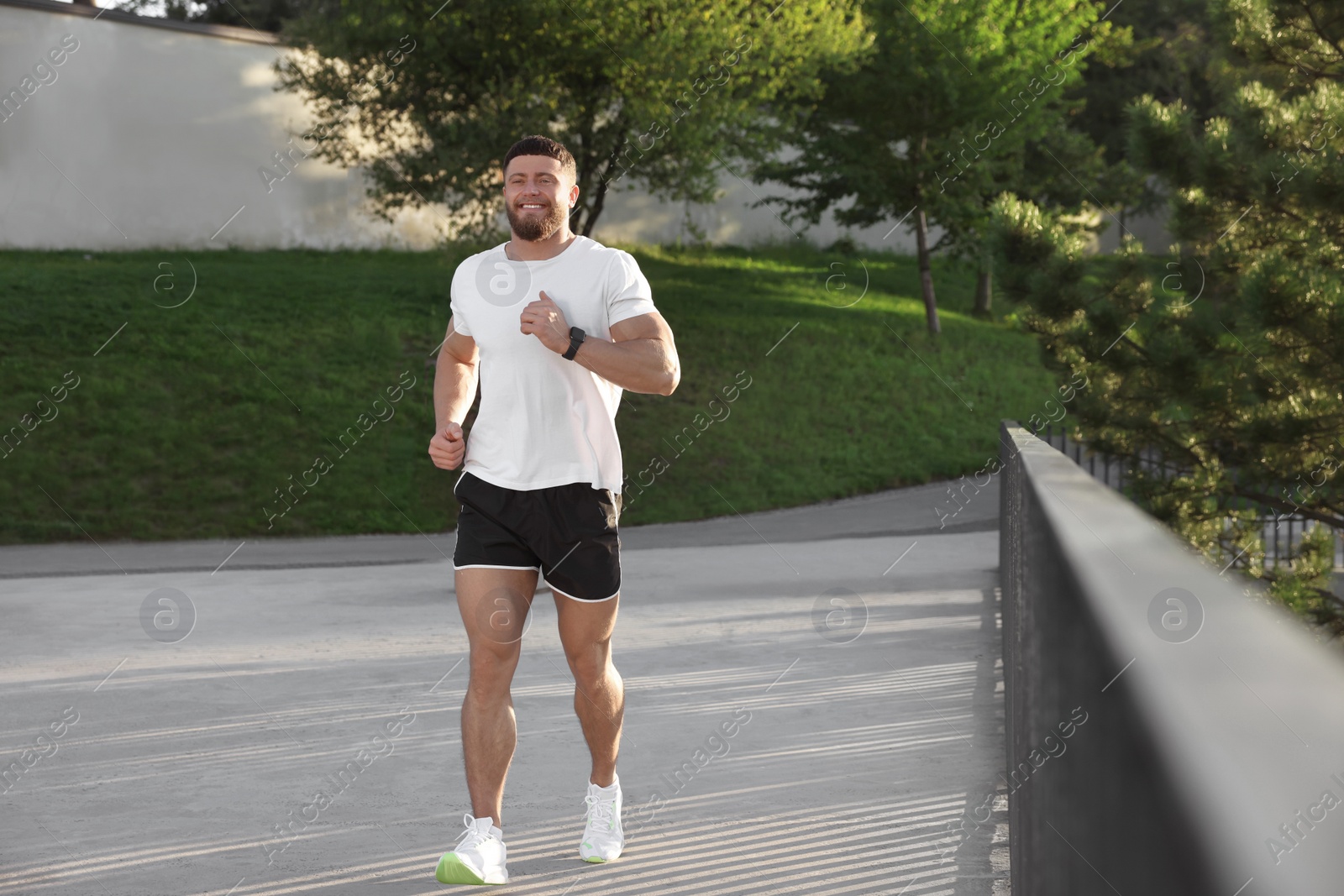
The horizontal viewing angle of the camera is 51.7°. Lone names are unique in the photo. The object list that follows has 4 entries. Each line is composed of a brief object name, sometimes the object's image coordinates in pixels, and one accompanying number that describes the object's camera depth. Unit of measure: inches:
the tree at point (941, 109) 1021.2
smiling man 168.6
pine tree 348.8
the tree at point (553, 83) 747.4
